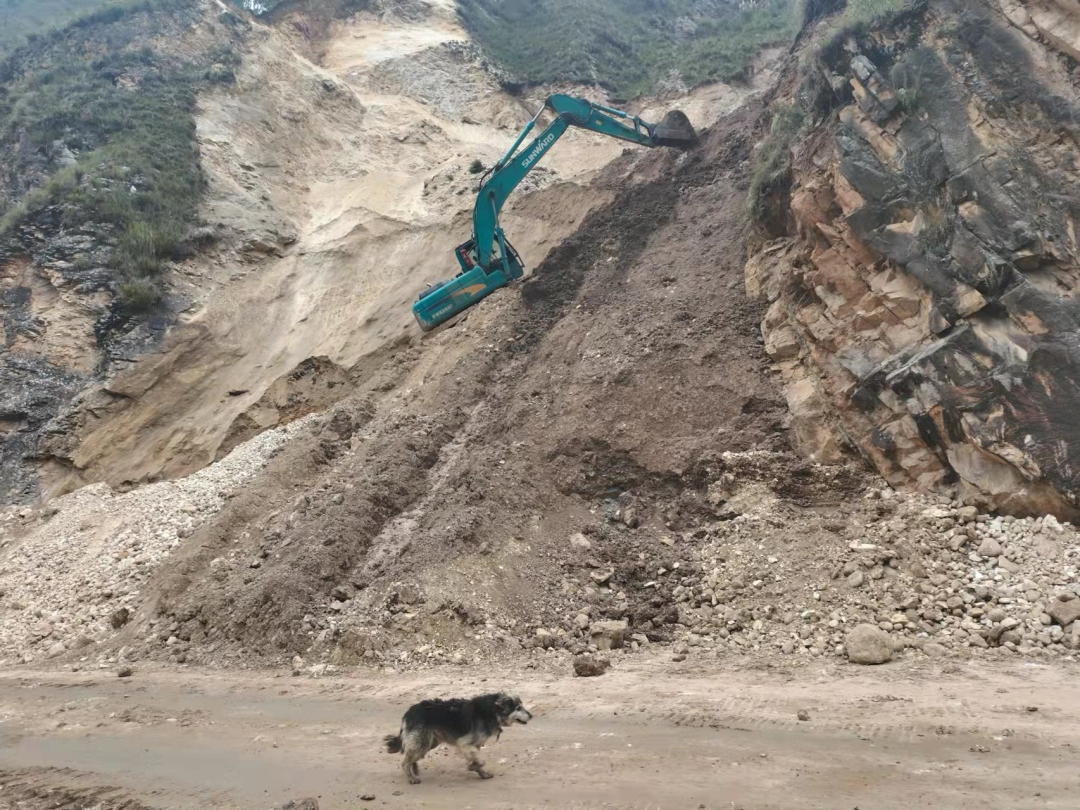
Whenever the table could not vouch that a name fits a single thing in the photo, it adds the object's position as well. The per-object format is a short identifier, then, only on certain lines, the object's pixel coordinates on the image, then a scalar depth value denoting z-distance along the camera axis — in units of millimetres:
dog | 4961
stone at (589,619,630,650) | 7811
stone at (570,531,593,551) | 9258
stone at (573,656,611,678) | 7062
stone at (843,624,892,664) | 6523
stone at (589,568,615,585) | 8731
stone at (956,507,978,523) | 7727
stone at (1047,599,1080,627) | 6305
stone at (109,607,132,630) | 9984
